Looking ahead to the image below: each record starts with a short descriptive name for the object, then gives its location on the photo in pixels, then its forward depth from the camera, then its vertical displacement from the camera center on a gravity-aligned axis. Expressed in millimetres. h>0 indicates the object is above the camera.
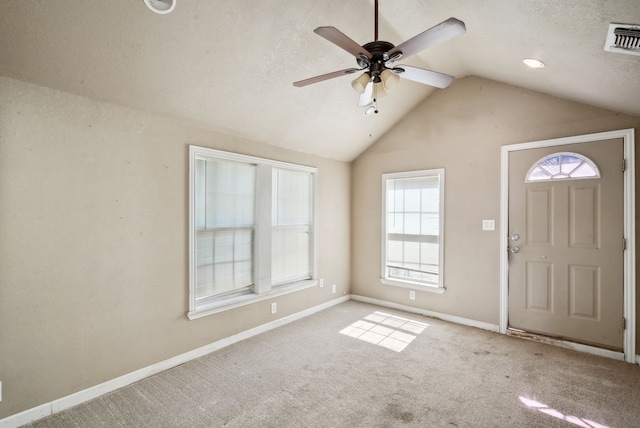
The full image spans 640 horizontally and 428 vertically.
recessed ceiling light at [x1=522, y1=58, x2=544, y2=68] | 2562 +1339
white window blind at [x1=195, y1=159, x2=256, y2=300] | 3061 -118
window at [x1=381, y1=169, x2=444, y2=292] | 4133 -194
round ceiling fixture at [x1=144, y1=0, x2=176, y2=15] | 1851 +1308
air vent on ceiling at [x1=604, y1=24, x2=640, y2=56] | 1647 +1027
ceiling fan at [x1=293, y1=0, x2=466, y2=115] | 1520 +925
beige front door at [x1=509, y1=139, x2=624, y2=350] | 2945 -361
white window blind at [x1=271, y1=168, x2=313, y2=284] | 3883 -142
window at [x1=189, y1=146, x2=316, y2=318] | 3047 -167
